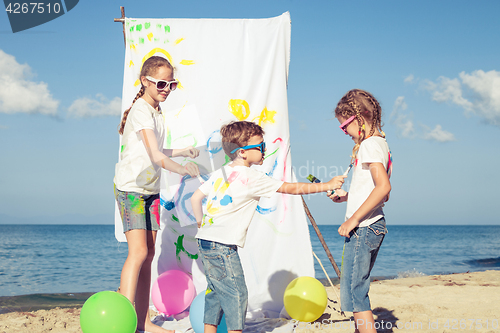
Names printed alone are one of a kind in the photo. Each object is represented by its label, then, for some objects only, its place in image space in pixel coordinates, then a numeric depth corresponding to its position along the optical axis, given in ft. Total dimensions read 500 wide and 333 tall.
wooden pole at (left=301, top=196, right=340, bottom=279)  11.19
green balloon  6.78
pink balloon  10.22
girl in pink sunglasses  6.63
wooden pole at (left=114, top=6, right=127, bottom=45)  11.48
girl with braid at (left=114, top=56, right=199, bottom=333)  7.68
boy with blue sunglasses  6.58
